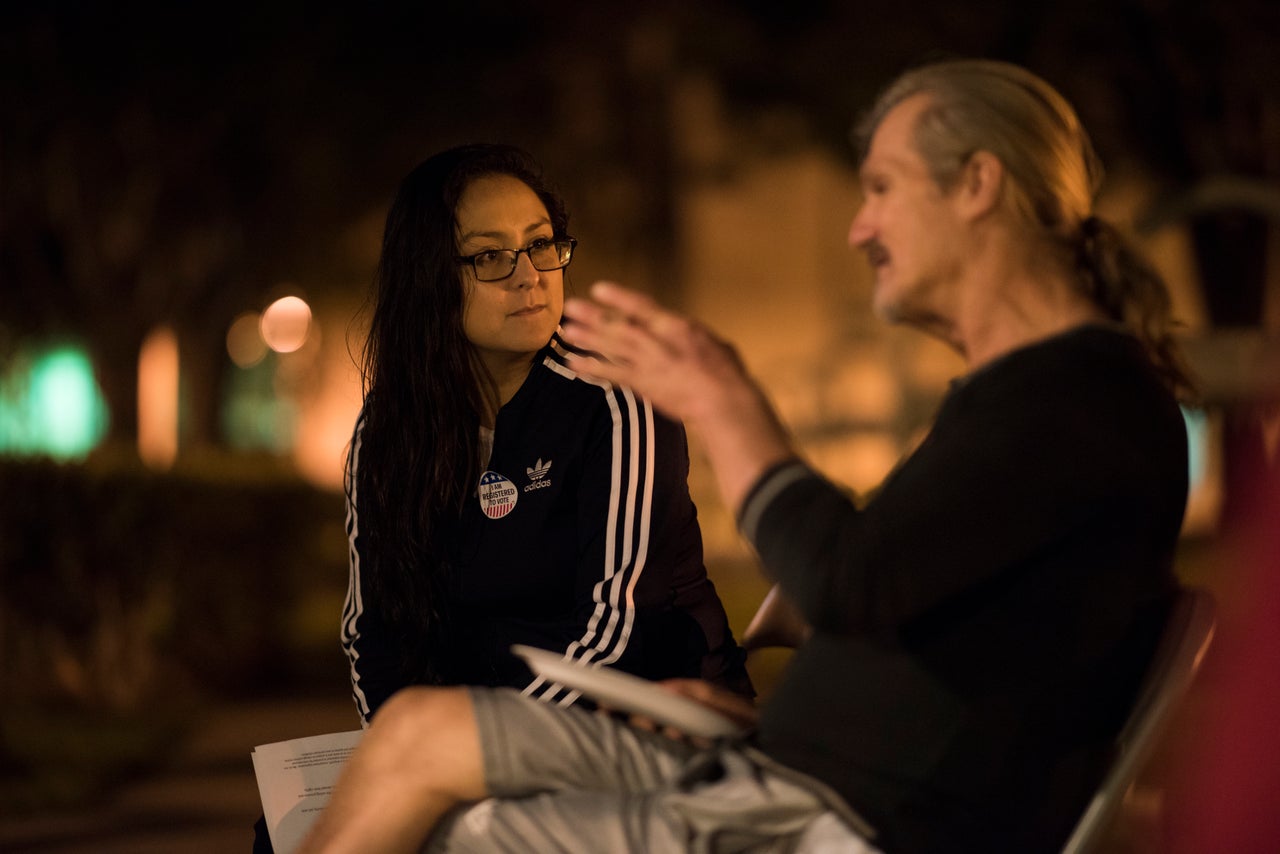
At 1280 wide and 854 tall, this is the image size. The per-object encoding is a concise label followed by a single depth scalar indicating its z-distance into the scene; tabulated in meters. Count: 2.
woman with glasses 4.44
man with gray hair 3.92
